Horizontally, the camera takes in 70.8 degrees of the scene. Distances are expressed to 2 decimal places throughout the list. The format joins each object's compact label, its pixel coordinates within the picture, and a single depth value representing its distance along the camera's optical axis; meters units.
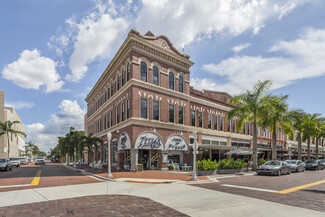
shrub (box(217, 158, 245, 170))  21.46
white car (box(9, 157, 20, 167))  38.59
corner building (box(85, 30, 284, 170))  24.39
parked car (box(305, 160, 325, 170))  30.69
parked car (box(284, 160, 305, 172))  25.28
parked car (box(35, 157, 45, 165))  50.38
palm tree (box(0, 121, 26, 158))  51.34
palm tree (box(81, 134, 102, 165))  29.95
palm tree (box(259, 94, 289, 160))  26.02
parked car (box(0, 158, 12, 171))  26.78
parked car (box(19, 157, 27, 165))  53.96
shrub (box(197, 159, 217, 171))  20.23
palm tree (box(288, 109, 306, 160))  30.50
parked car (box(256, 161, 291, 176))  20.94
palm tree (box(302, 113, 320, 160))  38.72
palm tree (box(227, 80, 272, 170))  25.27
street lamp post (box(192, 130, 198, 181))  16.25
